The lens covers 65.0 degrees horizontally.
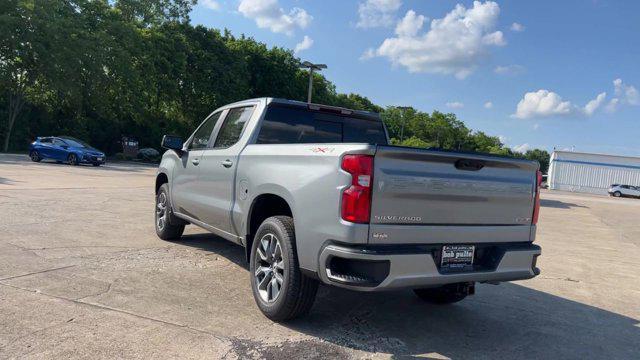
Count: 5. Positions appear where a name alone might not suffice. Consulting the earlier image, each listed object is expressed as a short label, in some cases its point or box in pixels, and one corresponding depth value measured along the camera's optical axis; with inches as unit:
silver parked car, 2046.0
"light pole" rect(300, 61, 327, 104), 1179.3
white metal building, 2475.4
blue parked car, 939.3
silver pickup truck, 141.5
